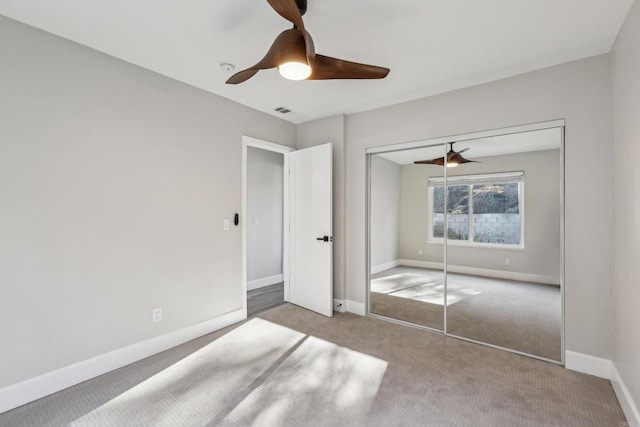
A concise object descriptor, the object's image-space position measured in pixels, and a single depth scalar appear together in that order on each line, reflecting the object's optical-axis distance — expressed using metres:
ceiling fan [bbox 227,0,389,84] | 1.46
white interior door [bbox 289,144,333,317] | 3.66
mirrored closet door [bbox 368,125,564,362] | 2.70
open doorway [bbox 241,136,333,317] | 3.65
